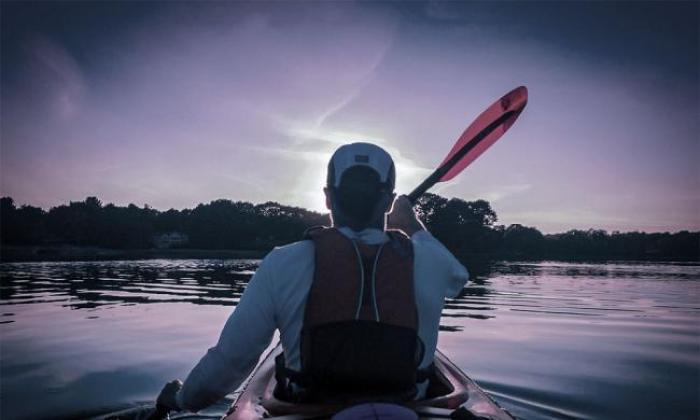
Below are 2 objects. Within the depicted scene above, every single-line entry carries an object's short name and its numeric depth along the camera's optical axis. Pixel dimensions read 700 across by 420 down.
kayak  1.98
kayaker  2.08
